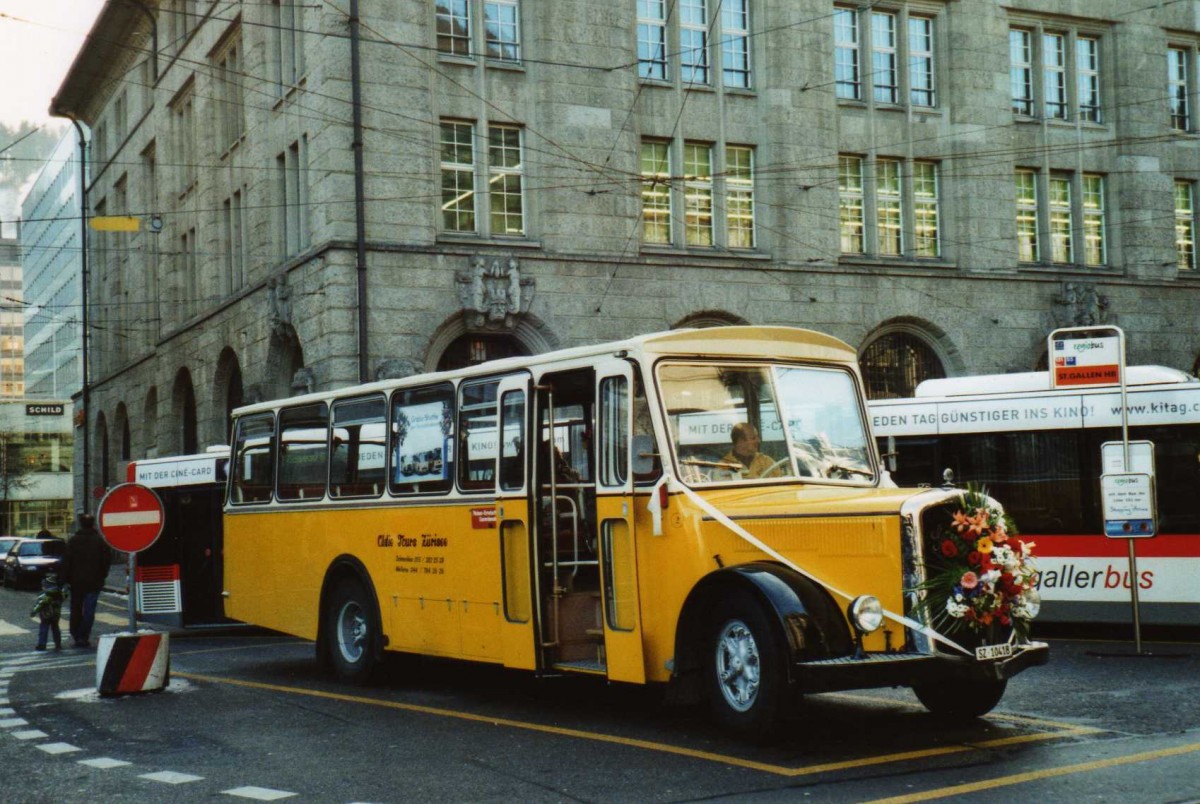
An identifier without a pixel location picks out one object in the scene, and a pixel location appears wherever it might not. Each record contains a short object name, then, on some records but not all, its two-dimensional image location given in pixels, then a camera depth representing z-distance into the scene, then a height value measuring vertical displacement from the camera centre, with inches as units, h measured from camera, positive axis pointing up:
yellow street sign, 1229.1 +219.3
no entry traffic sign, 546.0 -8.8
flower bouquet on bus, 364.8 -26.2
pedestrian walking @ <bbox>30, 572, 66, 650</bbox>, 761.6 -57.3
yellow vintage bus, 365.4 -13.0
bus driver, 410.0 +6.4
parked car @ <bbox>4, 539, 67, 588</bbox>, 1536.7 -68.9
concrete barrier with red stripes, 529.3 -59.2
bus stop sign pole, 594.0 +40.9
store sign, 2102.6 +124.2
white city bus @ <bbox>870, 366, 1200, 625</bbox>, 658.2 +2.9
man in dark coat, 809.5 -43.5
